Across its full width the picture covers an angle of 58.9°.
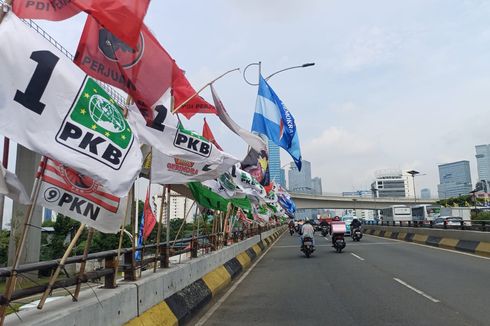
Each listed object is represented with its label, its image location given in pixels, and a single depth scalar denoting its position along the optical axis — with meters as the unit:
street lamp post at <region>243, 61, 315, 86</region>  22.53
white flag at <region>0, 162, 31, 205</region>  3.55
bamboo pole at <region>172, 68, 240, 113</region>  7.84
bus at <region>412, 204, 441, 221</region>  54.66
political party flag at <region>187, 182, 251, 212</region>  10.82
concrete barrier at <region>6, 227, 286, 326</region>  4.38
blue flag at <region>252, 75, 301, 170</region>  15.98
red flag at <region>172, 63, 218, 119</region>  7.48
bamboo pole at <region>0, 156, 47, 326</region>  3.84
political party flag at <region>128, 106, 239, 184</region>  6.45
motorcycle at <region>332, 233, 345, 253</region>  20.48
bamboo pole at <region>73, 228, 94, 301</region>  5.03
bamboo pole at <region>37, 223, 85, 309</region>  4.48
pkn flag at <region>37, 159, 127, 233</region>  4.41
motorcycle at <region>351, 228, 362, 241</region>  29.57
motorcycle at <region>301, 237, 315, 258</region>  18.98
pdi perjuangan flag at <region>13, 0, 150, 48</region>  4.49
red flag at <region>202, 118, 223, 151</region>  13.73
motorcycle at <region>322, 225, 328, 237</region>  34.98
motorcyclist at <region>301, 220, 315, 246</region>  19.32
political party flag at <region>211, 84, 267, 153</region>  10.77
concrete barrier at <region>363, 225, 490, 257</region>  17.80
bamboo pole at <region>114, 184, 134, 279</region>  5.93
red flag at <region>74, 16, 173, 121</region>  5.43
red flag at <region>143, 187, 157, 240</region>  13.95
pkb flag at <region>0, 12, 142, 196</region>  3.67
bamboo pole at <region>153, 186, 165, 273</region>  7.81
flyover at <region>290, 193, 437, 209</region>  86.56
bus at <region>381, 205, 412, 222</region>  54.44
